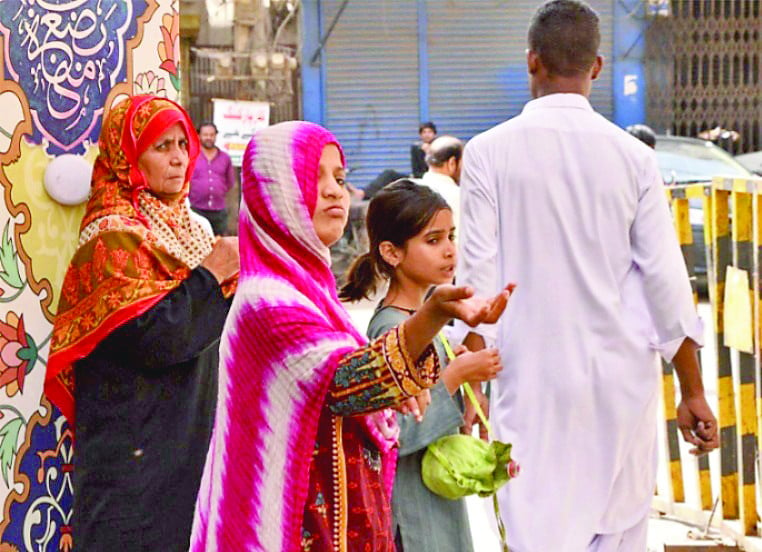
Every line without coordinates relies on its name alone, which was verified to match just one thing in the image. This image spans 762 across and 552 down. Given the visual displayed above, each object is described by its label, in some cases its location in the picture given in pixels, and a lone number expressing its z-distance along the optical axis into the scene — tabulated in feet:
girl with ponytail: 18.40
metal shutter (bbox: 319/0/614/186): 102.49
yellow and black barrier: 29.60
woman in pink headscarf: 14.24
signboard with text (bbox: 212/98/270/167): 89.05
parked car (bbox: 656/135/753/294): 83.34
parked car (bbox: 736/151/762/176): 92.65
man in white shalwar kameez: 21.42
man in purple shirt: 79.22
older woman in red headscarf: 20.02
